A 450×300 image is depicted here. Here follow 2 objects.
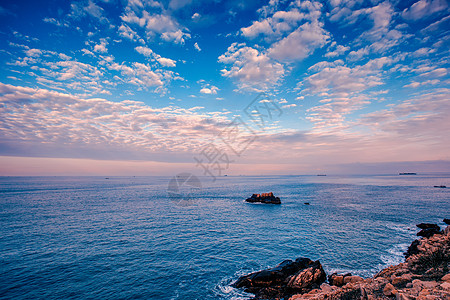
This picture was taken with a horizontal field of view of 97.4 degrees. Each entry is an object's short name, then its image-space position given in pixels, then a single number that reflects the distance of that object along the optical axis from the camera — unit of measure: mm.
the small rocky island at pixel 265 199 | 83050
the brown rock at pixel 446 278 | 13059
